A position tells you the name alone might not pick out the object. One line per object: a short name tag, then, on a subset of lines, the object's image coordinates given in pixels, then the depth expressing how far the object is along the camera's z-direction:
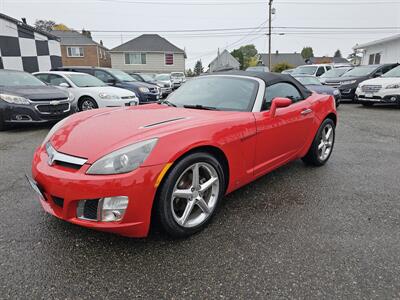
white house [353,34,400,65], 19.48
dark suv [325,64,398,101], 10.94
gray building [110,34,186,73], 33.88
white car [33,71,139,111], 7.57
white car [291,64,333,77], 15.25
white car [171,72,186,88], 20.85
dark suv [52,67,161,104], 10.34
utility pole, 30.21
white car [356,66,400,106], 9.06
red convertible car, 1.88
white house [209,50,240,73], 43.62
